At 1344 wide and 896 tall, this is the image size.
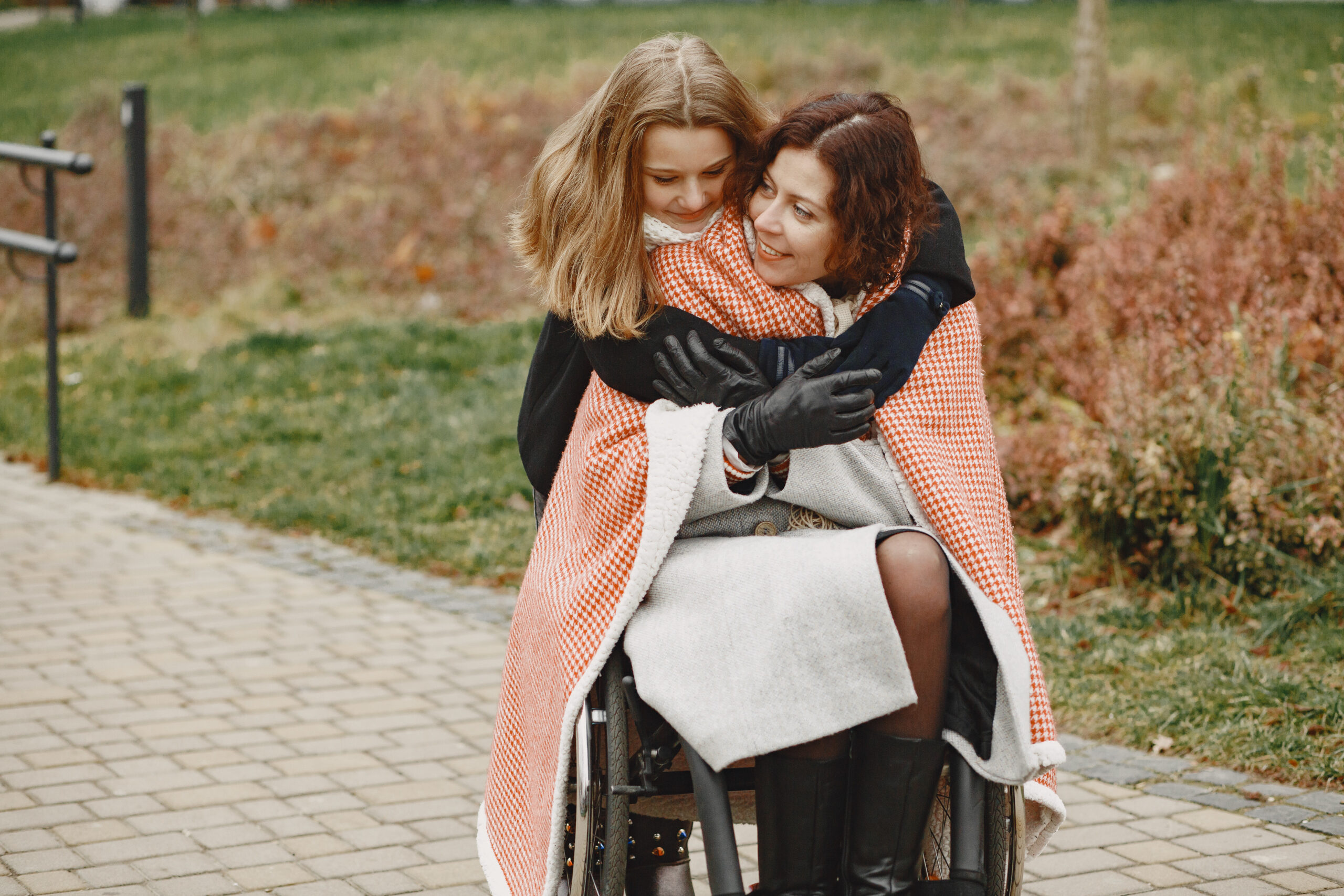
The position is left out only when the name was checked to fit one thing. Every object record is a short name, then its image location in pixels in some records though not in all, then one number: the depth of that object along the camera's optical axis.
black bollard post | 9.70
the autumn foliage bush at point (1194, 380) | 4.54
